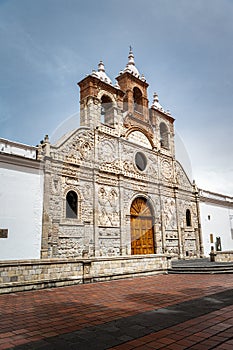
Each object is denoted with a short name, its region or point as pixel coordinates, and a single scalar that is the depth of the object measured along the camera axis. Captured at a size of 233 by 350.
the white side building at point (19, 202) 11.03
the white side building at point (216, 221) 22.66
